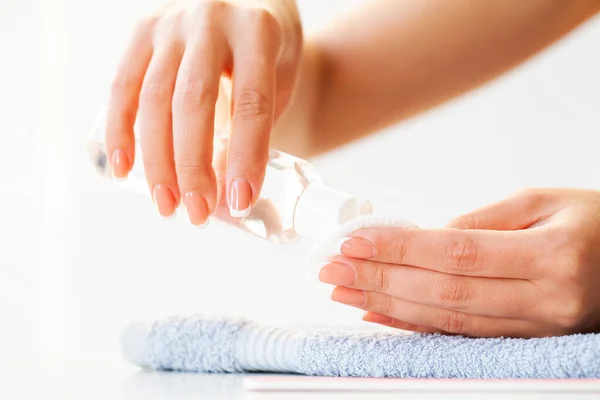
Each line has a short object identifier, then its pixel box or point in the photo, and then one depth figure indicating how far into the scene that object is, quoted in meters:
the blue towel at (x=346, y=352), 0.70
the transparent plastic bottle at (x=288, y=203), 0.79
